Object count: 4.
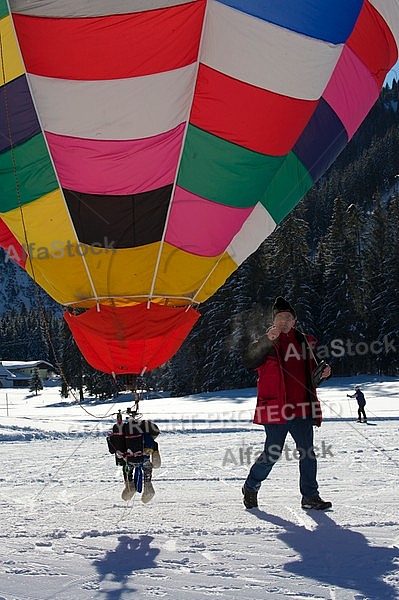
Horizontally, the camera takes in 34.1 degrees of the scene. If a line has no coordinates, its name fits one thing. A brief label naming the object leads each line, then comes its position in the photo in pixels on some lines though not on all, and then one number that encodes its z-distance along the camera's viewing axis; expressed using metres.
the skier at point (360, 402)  16.73
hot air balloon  4.87
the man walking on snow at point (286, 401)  4.52
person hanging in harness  4.93
